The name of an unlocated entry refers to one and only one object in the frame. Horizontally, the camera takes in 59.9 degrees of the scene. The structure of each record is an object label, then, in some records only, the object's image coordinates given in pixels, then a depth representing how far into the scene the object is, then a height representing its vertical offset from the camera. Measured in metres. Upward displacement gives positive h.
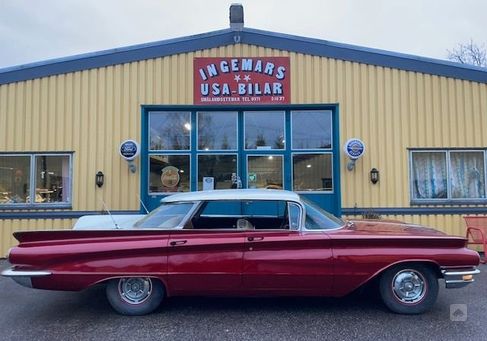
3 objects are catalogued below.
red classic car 4.81 -0.86
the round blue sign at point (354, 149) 8.70 +0.76
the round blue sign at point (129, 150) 8.70 +0.81
